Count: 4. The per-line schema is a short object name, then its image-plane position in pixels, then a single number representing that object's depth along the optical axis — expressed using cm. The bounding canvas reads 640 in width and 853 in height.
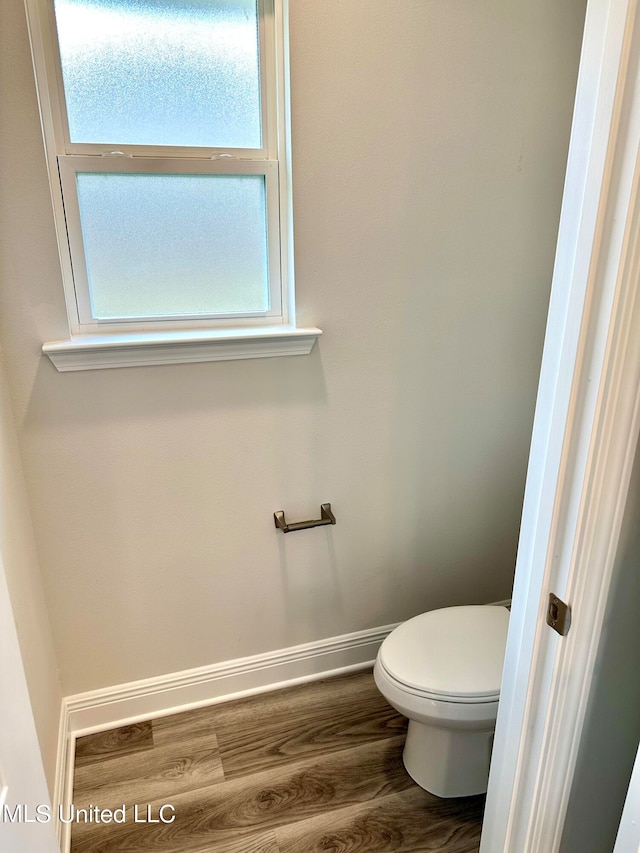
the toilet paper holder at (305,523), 173
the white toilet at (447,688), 139
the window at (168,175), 133
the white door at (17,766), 89
